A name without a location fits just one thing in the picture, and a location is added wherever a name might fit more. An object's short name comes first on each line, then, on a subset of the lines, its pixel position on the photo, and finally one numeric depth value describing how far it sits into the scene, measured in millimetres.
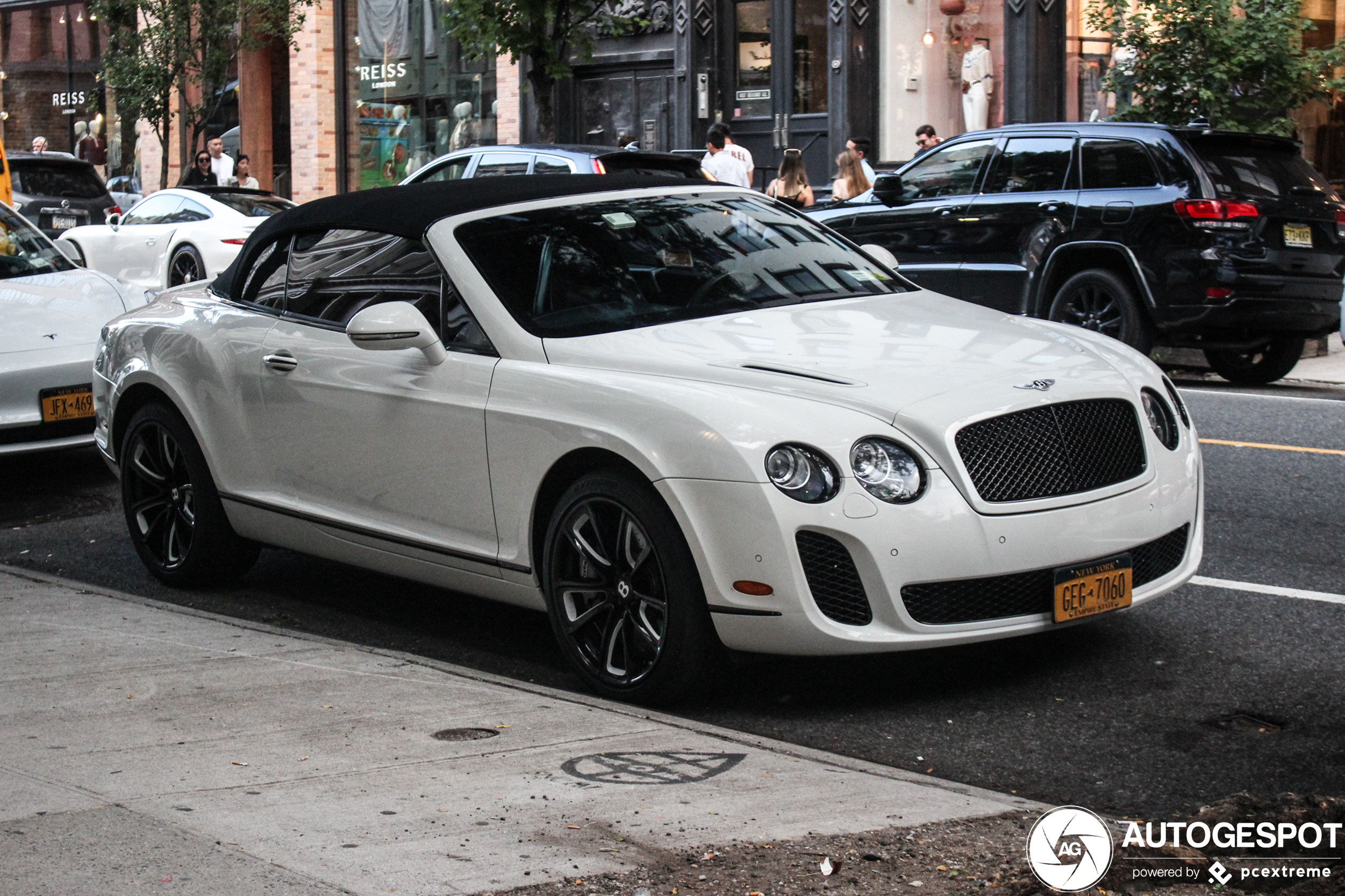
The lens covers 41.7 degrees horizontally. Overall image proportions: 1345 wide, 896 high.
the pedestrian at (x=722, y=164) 18719
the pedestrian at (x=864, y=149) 19922
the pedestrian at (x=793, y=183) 18516
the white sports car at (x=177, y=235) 19109
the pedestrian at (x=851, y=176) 18156
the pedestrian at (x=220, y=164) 25906
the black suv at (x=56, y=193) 22547
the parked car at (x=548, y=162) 14898
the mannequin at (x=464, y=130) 27781
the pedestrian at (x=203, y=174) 25578
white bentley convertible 5012
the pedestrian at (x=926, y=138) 21156
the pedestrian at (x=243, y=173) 24484
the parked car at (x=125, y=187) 32809
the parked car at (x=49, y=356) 9281
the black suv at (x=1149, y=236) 12367
